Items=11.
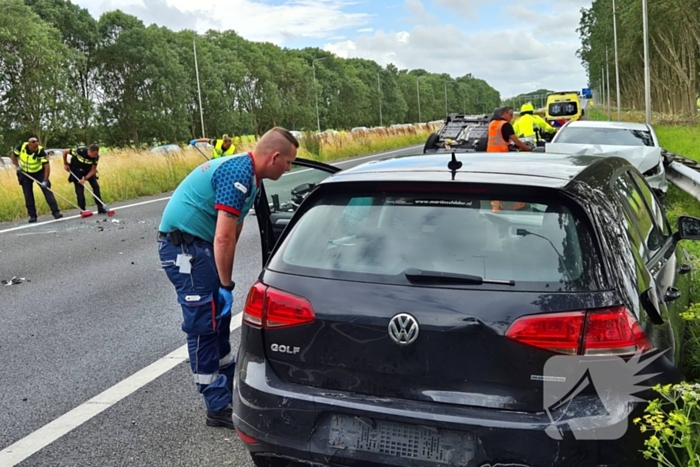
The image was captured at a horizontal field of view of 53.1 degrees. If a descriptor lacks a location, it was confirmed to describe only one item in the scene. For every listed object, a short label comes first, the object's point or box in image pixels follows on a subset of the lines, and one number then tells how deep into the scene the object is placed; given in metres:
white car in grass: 11.39
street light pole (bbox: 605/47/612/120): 61.68
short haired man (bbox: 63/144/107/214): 14.68
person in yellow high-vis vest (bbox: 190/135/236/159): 15.57
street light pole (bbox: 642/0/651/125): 28.77
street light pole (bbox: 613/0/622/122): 47.69
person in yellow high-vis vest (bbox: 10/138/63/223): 13.63
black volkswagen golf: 2.39
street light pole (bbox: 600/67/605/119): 85.25
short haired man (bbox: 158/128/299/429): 3.56
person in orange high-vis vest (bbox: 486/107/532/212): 10.52
